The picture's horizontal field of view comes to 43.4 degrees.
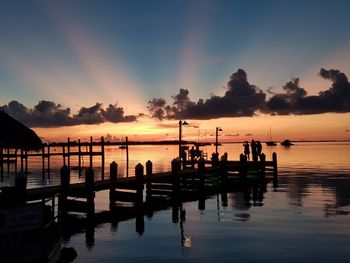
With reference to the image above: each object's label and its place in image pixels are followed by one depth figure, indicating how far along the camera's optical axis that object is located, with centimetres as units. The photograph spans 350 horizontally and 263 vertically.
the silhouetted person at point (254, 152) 5338
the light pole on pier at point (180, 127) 5084
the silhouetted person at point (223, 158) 3961
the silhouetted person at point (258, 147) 5719
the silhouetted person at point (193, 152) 5644
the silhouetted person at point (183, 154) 4975
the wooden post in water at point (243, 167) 4231
